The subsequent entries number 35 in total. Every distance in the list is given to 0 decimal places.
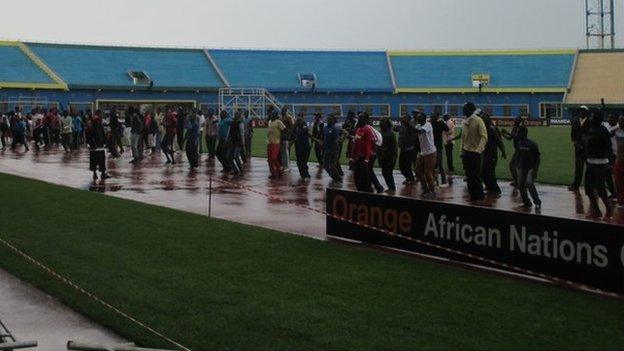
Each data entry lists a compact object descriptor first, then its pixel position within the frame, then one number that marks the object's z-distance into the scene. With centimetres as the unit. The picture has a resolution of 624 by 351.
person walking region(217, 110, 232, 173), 2541
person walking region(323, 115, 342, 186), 2220
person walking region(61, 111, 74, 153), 3672
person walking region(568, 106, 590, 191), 1714
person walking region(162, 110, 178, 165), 2936
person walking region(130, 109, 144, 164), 2938
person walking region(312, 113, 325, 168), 2586
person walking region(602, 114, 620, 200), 1714
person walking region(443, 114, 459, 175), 2292
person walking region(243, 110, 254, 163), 2916
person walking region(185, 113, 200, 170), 2644
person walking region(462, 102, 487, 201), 1616
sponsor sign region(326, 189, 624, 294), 923
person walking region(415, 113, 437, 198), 1783
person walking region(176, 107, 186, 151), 3356
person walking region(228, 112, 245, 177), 2428
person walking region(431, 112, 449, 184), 2034
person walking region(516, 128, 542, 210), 1555
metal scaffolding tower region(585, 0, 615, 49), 9912
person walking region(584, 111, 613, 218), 1417
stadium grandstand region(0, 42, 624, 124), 7450
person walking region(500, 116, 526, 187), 1639
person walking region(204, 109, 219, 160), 2878
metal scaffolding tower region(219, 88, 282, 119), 6281
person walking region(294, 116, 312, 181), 2362
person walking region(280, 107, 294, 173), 2464
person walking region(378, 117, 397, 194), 1933
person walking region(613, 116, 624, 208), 1514
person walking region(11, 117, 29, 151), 3941
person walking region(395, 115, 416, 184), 1962
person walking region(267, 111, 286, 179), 2366
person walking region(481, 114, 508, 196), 1806
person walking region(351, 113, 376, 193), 1806
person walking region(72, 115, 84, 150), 3825
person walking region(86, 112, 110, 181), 2316
